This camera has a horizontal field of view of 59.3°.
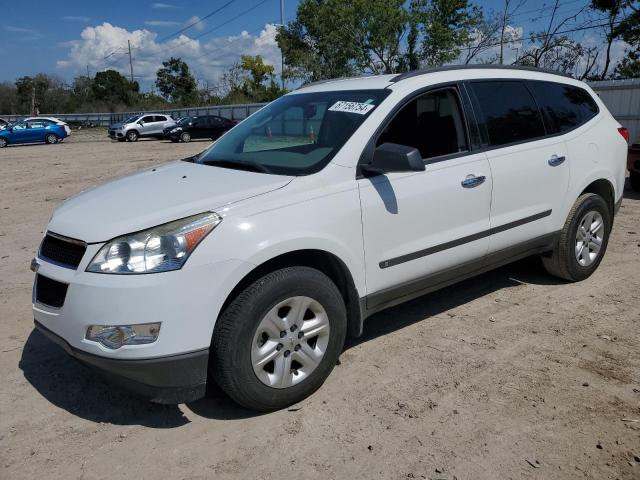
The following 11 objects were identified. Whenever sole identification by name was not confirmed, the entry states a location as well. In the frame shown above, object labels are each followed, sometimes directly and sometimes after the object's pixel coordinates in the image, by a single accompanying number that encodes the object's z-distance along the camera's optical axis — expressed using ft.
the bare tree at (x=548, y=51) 81.87
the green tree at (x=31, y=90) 250.78
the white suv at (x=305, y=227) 8.99
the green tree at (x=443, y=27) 124.26
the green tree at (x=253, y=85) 183.86
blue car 99.33
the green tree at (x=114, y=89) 262.06
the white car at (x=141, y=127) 111.75
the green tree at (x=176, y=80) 265.13
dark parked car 104.37
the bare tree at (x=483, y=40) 111.55
